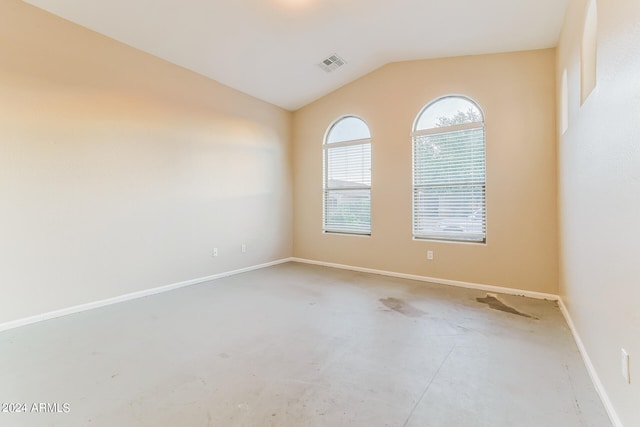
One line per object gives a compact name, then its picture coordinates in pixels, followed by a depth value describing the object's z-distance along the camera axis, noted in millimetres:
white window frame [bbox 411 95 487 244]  3967
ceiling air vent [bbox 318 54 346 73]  4266
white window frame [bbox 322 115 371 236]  5043
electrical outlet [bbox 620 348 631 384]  1358
